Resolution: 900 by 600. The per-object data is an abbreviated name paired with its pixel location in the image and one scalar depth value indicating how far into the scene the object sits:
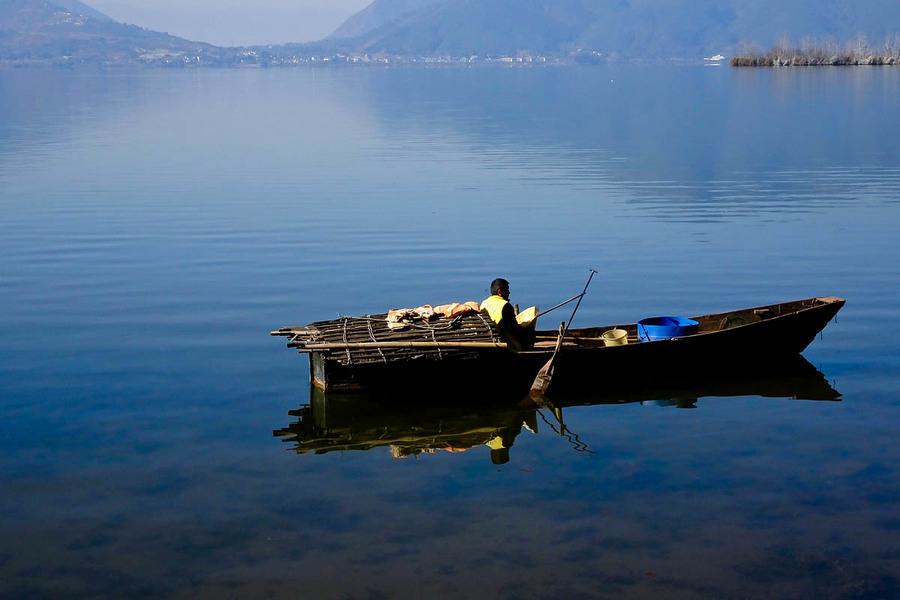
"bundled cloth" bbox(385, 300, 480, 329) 13.99
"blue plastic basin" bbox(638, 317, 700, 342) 14.72
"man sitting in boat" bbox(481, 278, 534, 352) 13.62
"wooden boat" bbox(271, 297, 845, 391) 13.28
